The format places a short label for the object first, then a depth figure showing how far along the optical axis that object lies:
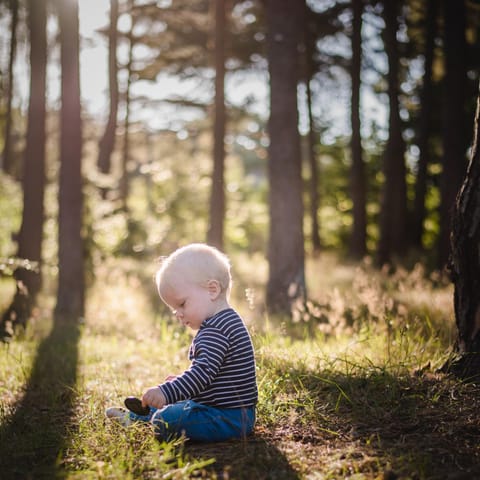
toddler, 3.38
